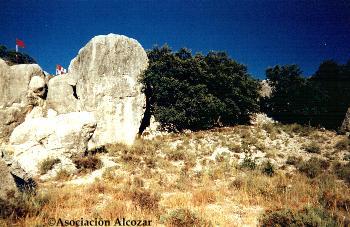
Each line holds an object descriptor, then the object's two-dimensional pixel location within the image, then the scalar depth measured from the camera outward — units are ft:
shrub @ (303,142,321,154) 65.21
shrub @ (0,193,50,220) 24.44
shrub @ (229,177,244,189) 37.82
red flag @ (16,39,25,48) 98.43
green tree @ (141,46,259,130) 87.66
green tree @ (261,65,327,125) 99.35
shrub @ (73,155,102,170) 50.23
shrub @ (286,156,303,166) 55.73
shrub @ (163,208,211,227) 24.18
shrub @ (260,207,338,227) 22.88
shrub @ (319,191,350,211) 28.95
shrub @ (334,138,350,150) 66.73
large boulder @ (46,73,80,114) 88.28
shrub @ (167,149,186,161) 59.98
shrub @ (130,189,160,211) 28.55
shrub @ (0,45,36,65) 204.23
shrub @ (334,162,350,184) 44.46
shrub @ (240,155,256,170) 50.61
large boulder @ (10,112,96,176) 50.08
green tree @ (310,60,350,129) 98.02
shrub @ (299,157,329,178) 48.57
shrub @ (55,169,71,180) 45.42
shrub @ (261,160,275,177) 46.24
